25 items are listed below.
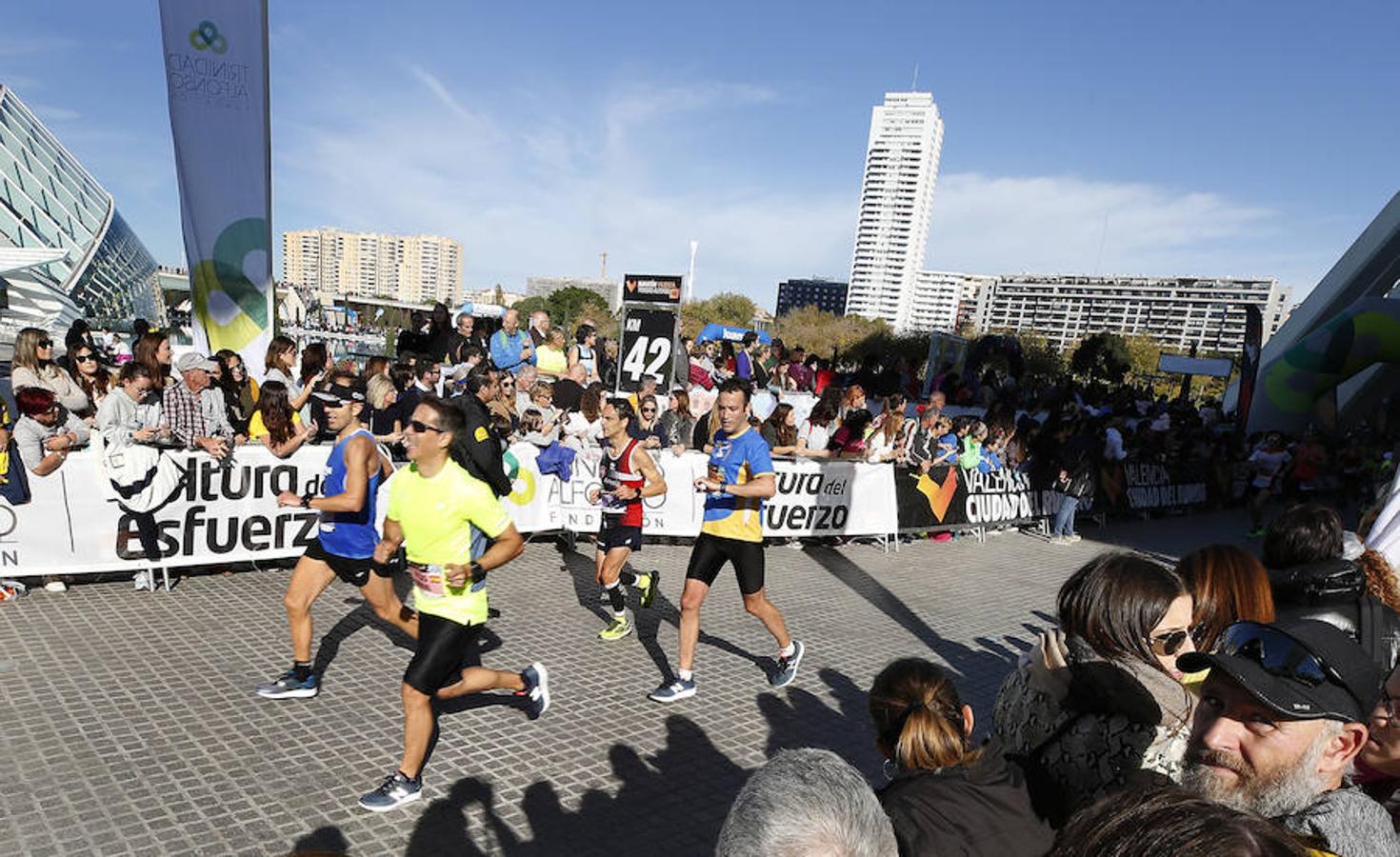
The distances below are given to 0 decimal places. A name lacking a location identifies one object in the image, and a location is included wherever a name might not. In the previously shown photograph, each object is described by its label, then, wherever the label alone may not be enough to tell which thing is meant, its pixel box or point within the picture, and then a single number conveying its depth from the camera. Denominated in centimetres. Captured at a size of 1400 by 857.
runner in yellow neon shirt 395
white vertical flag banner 851
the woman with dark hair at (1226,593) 305
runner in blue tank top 488
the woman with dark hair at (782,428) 1010
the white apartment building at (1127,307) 16850
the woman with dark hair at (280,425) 700
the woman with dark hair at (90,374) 809
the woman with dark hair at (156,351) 833
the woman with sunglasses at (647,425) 746
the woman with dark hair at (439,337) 1148
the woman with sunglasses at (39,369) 720
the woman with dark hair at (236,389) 816
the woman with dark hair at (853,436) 1078
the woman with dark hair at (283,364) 871
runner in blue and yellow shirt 545
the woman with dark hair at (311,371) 806
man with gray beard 169
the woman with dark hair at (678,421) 1067
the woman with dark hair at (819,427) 1108
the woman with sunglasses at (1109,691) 226
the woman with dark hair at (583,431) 894
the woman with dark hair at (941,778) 184
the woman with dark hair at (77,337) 857
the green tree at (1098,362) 4584
